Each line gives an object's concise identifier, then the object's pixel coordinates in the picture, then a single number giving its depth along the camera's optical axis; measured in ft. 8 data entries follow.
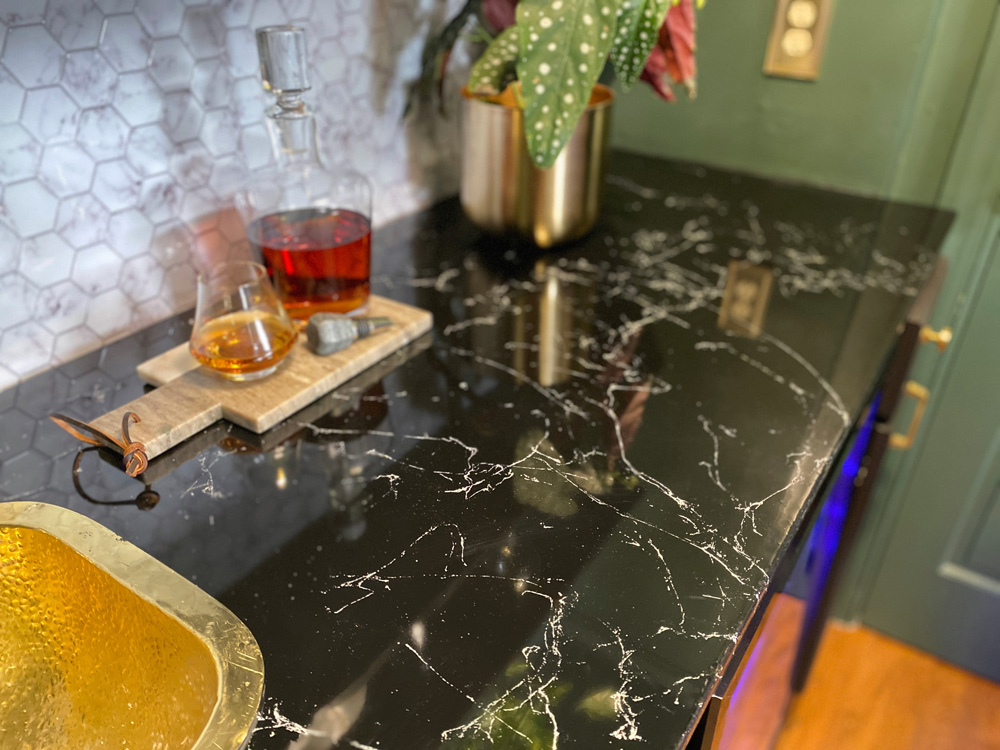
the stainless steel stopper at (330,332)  2.99
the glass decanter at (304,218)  3.08
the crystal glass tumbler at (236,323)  2.75
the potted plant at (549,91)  3.00
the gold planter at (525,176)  3.72
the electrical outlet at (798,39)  4.38
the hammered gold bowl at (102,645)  1.98
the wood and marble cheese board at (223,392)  2.64
